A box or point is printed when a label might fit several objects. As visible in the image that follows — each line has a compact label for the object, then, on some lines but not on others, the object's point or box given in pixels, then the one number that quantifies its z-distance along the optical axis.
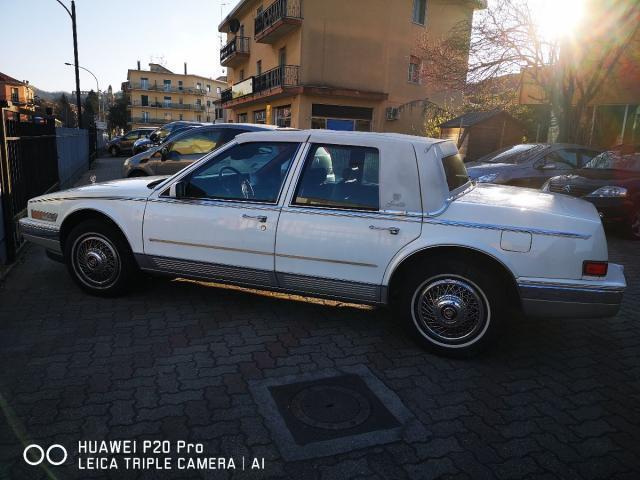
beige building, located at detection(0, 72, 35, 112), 54.08
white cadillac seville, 3.33
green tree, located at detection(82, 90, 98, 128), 81.97
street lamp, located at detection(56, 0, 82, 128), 22.06
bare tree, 15.34
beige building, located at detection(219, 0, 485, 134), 24.36
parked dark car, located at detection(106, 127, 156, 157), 28.45
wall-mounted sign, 30.27
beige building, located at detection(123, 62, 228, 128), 87.94
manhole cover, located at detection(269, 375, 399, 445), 2.73
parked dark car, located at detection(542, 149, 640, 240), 8.10
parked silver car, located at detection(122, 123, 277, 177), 9.09
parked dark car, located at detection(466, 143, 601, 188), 9.56
